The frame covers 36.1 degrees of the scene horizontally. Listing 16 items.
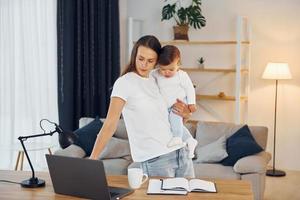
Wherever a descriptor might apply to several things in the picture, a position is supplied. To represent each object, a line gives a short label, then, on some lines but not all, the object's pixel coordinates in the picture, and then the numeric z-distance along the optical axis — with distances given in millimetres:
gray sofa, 4062
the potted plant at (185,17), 5746
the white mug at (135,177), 2238
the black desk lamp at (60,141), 2264
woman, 2270
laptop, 2006
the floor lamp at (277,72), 5363
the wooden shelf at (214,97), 5818
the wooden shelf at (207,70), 5802
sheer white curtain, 4750
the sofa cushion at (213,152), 4387
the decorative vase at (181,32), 5875
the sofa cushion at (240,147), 4293
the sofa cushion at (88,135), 4602
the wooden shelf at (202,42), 5791
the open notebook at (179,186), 2176
